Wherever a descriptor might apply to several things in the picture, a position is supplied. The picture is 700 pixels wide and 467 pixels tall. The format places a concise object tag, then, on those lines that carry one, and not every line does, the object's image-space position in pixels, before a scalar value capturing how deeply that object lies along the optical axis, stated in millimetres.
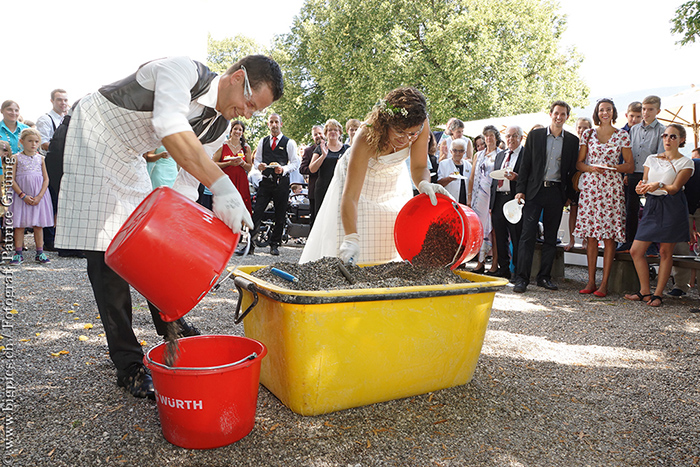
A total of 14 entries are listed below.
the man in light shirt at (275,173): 7020
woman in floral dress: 4805
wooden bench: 5113
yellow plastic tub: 1855
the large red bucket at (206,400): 1643
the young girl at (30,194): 5602
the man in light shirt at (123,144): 1946
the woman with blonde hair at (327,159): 6492
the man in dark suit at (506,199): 5645
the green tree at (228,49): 32062
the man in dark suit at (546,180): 5129
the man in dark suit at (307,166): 6996
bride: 2689
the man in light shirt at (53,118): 6461
